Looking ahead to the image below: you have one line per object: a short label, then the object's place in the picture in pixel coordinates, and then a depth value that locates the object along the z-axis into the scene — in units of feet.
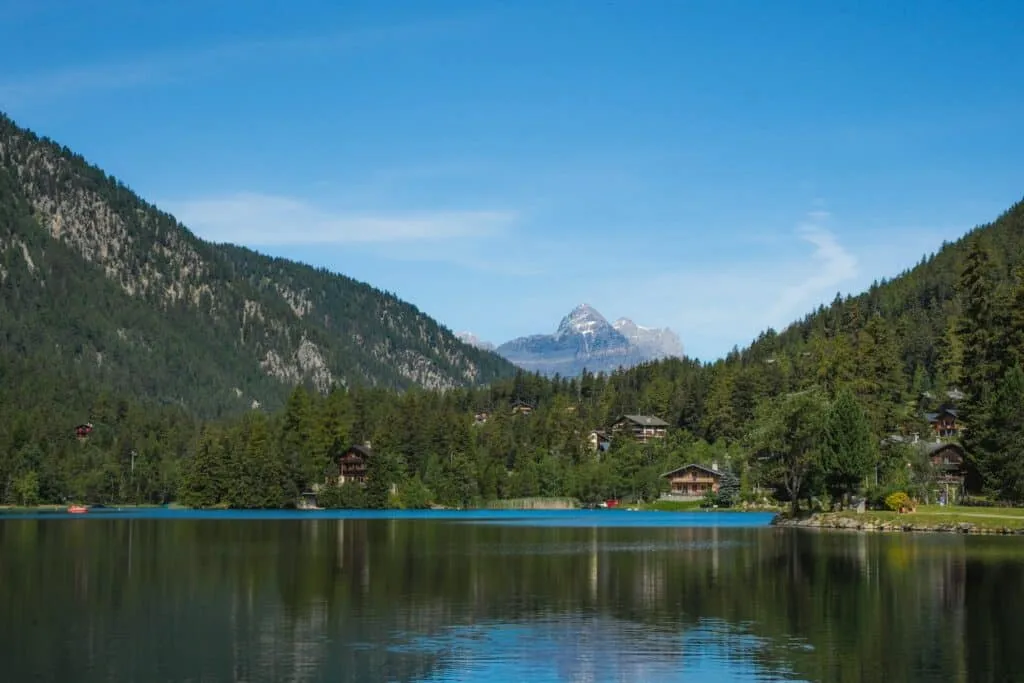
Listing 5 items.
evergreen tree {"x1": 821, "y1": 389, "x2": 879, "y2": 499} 355.15
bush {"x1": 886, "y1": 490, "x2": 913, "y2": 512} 352.96
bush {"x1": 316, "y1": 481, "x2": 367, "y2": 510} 616.80
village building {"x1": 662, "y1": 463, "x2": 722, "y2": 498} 631.15
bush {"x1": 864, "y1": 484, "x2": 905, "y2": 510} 376.89
